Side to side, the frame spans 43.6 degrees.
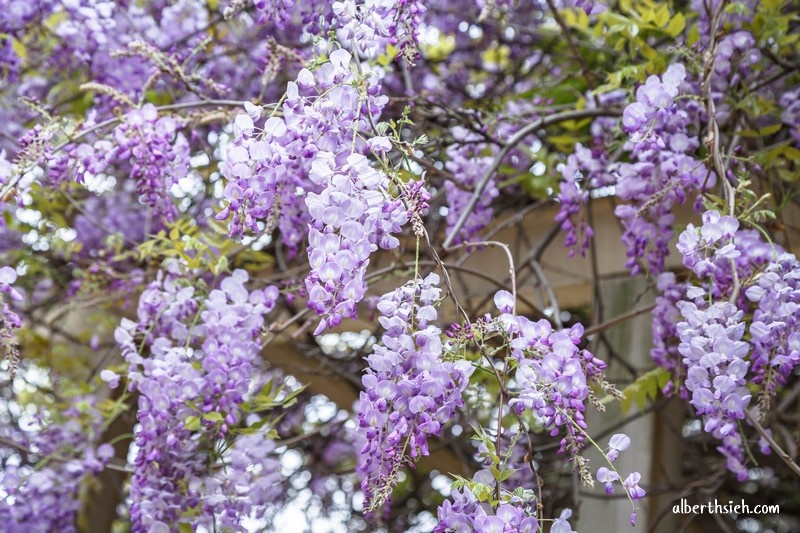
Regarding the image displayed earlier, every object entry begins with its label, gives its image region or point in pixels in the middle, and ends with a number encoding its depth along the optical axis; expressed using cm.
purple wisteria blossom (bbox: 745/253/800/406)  141
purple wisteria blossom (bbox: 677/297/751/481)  137
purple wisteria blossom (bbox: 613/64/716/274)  161
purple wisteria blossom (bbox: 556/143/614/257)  188
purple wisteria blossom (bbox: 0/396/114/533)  238
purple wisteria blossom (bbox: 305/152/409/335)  121
